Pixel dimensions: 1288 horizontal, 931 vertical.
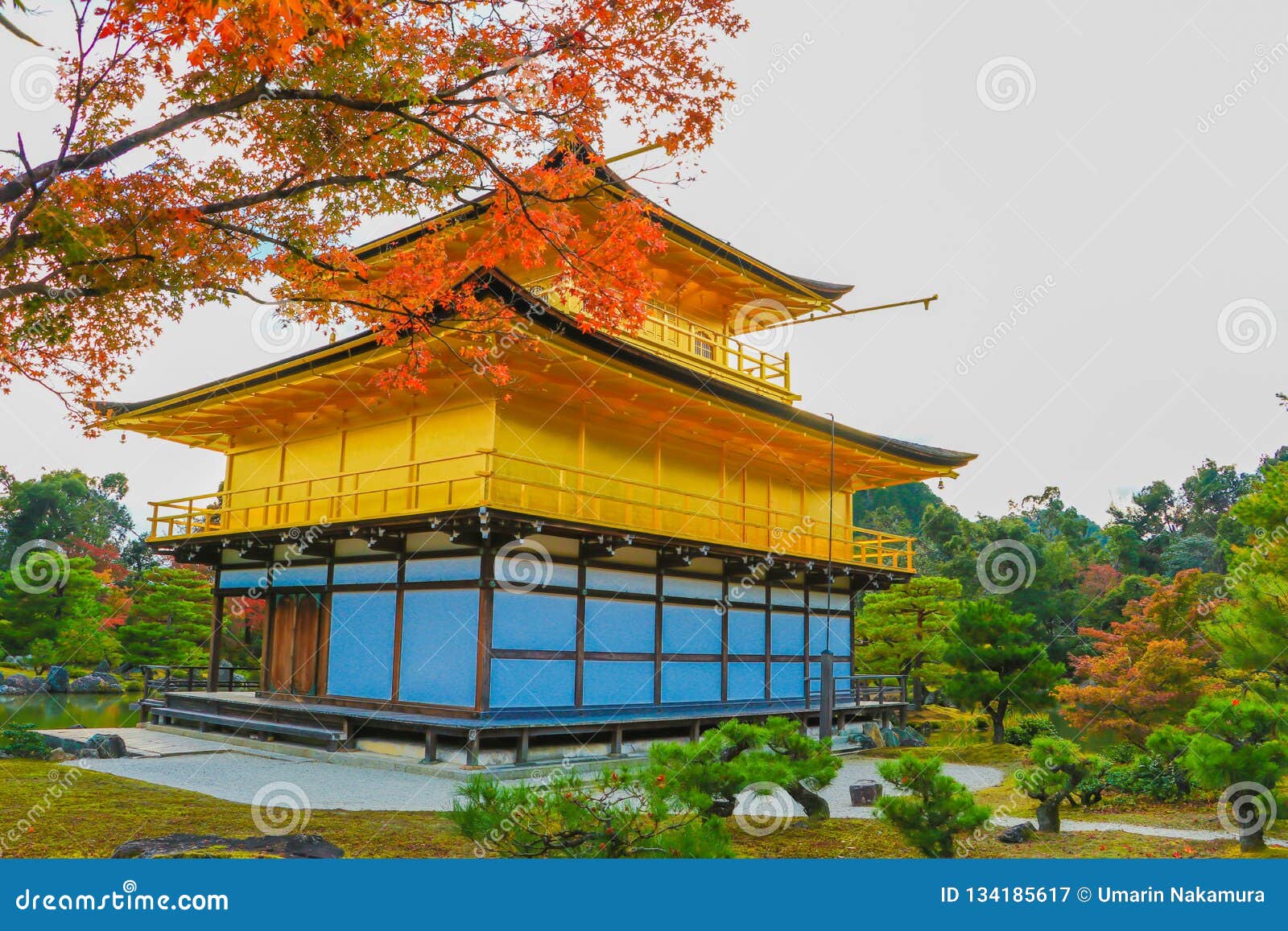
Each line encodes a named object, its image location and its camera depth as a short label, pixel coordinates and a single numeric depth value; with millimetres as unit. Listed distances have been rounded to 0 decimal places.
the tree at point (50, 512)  50750
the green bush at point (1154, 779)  11242
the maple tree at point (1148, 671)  16984
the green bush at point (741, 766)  7324
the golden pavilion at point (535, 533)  14227
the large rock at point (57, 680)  32625
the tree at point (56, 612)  33688
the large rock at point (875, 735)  20006
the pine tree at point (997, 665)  20672
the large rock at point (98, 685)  33106
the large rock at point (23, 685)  32062
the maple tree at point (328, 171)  7469
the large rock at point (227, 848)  5969
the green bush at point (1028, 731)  20547
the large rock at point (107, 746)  13961
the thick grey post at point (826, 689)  14664
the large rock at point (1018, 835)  8367
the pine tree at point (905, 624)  26656
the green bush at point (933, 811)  6934
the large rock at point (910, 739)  20833
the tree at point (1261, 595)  13508
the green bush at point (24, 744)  13523
